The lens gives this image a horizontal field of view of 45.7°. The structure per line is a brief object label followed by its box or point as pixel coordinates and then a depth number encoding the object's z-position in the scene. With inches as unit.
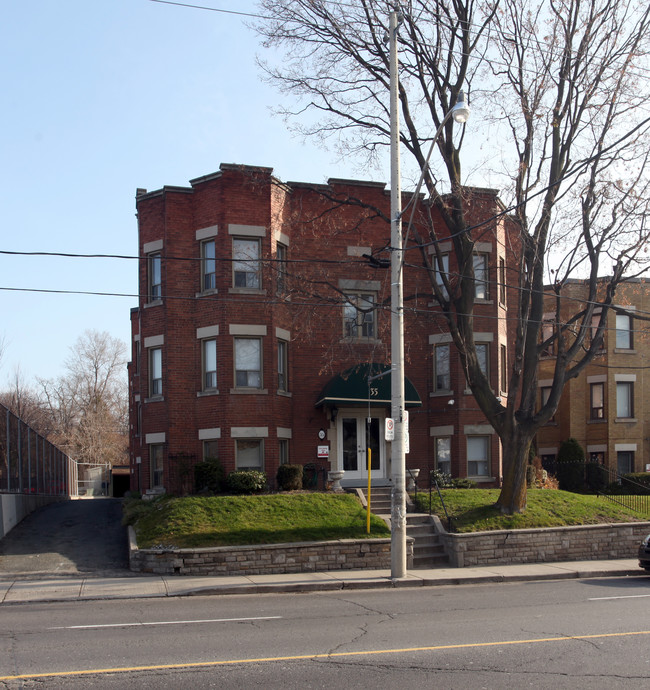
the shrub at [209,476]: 896.9
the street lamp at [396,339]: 613.6
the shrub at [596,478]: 1293.1
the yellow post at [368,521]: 732.0
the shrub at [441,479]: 979.0
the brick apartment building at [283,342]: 948.6
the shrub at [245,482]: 868.0
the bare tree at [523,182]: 794.2
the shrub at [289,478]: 904.3
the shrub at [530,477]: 1016.1
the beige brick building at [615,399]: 1393.9
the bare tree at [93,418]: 2733.8
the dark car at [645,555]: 652.7
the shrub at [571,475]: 1300.4
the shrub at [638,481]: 1266.0
